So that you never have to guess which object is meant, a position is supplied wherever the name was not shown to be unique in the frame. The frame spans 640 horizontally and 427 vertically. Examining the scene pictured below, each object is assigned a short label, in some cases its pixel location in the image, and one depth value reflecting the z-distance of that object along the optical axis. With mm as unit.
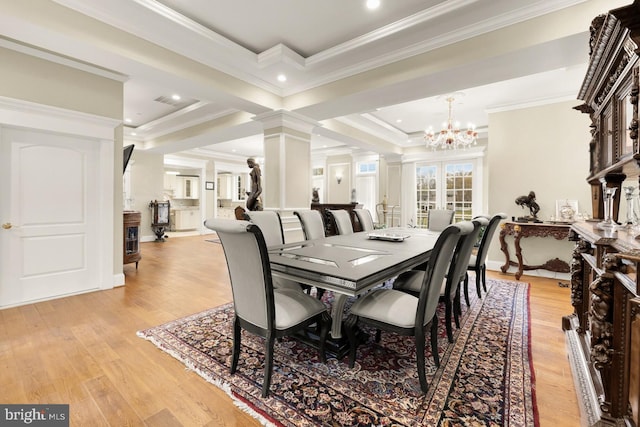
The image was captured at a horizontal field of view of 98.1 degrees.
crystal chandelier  4883
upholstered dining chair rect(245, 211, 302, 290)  2494
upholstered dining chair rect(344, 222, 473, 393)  1599
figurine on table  4352
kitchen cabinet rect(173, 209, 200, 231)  10414
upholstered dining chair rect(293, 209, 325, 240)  3215
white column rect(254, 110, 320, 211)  4660
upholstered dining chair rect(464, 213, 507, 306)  2891
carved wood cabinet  1185
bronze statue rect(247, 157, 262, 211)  5059
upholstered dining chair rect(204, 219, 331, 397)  1480
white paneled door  2980
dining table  1582
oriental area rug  1466
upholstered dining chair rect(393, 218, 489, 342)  2197
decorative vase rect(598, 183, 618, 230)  1980
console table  3873
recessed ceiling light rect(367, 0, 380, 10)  2554
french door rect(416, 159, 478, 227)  7383
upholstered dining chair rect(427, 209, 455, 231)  4460
